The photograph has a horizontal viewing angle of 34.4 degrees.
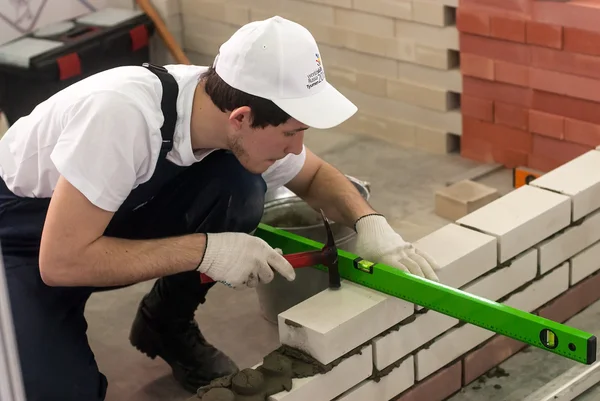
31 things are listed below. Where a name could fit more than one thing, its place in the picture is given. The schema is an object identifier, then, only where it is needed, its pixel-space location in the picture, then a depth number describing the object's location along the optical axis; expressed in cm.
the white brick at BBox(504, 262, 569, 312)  280
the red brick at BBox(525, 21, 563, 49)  370
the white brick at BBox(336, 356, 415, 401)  243
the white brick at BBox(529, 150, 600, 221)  286
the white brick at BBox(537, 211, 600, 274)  282
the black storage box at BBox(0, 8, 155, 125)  467
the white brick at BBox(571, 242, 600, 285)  294
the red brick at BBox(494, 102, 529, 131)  399
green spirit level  206
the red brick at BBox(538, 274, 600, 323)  292
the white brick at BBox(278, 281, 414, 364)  229
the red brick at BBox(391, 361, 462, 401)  258
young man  220
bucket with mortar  294
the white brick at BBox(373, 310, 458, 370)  245
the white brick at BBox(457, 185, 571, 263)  269
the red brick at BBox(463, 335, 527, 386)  271
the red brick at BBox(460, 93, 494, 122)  411
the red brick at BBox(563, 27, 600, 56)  360
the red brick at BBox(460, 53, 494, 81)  401
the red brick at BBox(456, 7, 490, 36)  393
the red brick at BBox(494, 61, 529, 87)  389
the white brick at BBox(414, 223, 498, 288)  254
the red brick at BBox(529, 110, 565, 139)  386
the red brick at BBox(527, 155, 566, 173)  396
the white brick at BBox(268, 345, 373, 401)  224
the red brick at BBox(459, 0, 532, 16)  377
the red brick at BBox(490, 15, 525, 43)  382
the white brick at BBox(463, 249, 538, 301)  266
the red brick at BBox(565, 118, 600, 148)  374
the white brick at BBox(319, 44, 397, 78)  443
